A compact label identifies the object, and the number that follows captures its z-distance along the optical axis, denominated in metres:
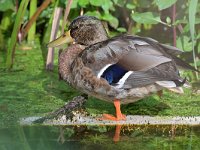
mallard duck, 9.30
